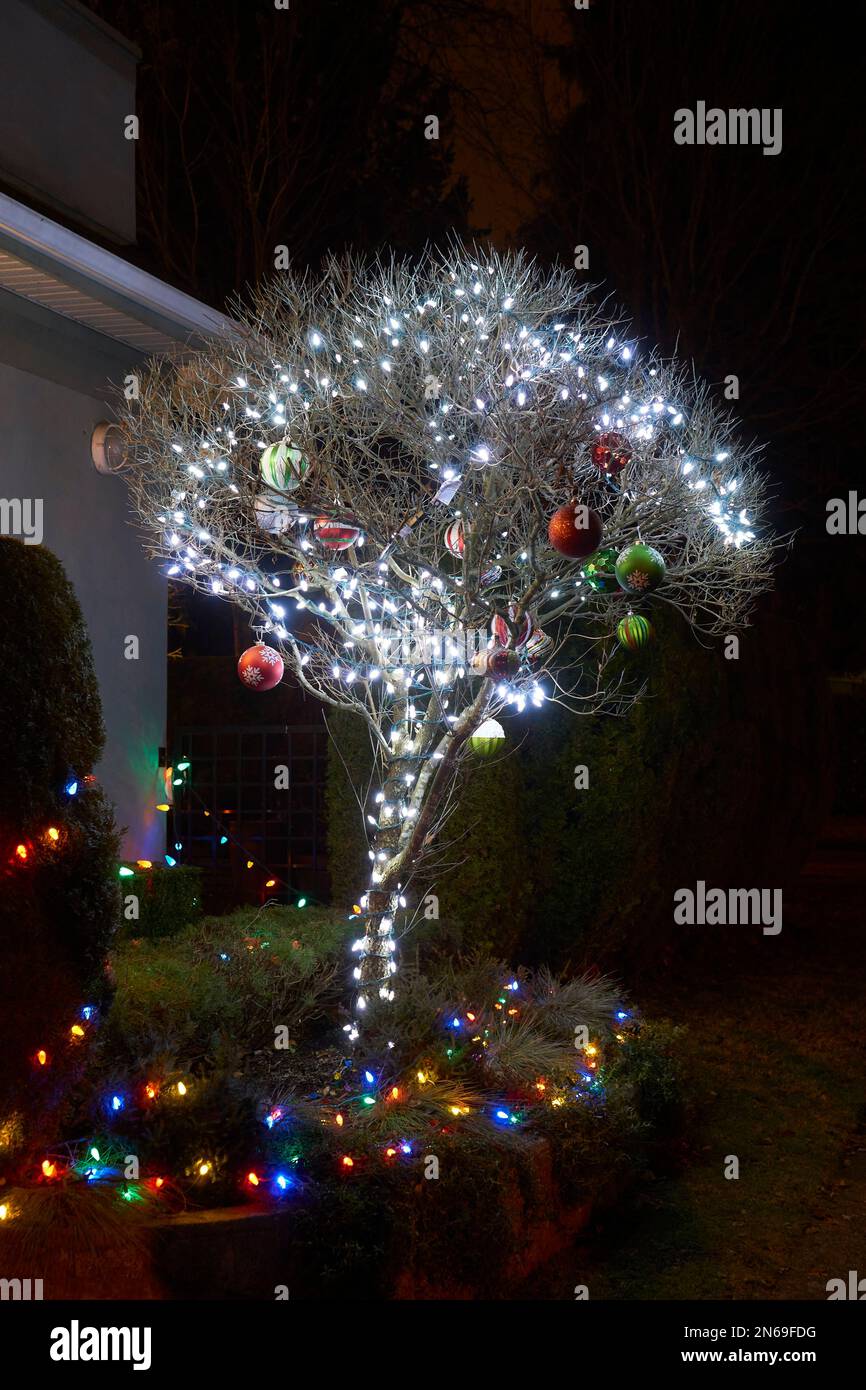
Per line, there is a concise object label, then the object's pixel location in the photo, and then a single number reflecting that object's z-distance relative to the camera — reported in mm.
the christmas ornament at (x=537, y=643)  6879
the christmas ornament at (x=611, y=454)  6168
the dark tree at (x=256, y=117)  16688
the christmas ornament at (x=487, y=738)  7090
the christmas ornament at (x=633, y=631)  6902
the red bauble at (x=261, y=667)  6801
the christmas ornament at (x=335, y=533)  6395
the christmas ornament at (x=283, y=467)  6004
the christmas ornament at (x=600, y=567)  6770
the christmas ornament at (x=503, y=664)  6164
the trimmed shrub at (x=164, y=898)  8586
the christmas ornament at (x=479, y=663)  6348
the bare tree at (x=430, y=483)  6148
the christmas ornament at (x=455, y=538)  6629
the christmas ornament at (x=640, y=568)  6039
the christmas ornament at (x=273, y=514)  6320
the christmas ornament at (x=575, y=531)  5816
